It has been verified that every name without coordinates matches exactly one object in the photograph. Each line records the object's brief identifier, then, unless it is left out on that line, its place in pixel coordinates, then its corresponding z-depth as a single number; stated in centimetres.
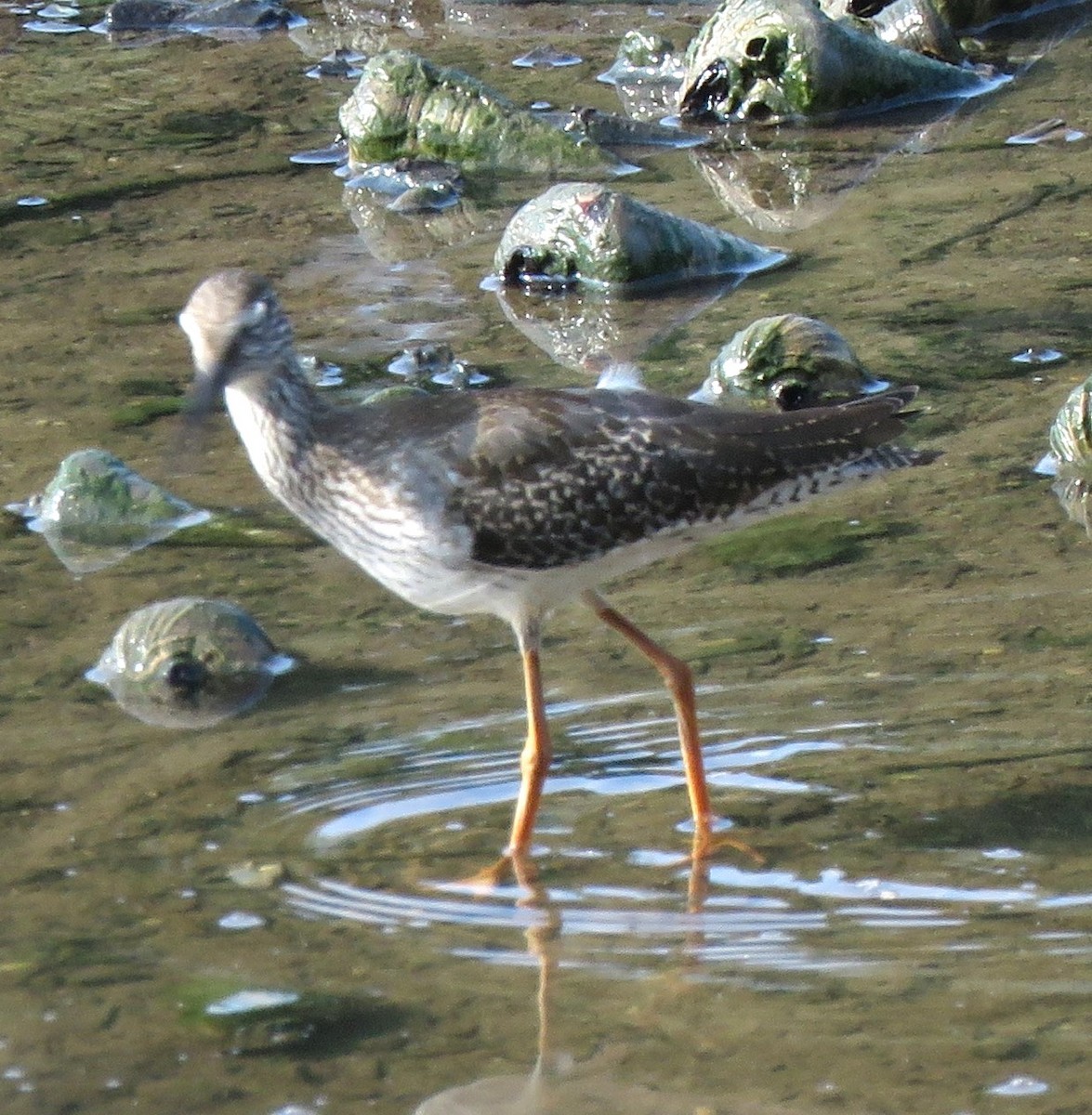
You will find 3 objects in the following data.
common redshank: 1086
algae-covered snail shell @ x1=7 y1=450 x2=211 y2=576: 1421
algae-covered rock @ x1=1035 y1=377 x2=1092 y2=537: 1410
